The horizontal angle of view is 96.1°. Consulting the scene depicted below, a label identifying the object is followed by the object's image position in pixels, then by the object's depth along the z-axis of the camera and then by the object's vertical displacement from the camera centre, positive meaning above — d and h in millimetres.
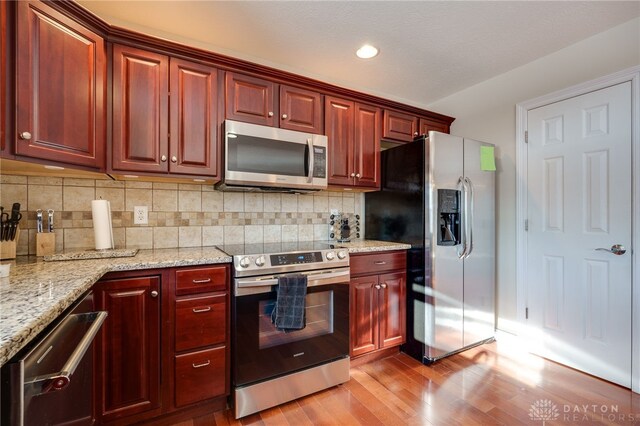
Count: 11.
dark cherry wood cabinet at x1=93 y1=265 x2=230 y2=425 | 1460 -723
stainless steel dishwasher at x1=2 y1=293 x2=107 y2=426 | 649 -428
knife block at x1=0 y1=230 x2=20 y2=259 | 1537 -205
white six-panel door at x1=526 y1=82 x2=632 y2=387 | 1997 -134
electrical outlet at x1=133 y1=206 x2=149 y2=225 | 2041 -25
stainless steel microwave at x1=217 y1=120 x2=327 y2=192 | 1947 +386
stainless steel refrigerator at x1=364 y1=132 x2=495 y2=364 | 2285 -180
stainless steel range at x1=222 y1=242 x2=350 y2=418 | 1689 -758
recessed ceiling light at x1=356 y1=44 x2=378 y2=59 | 2291 +1317
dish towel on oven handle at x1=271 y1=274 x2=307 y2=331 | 1741 -568
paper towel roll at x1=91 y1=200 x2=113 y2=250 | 1744 -71
